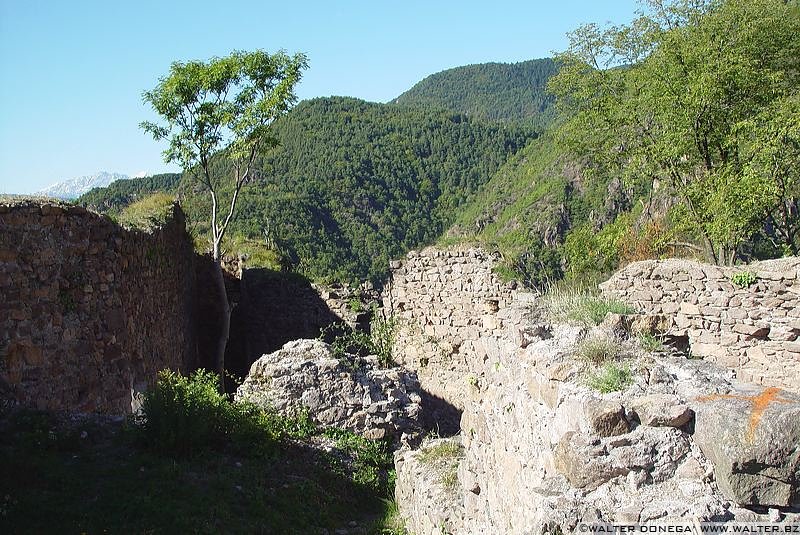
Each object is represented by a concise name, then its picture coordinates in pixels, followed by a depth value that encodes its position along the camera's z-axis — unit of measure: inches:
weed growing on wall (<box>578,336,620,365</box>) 141.4
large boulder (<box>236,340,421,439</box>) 306.5
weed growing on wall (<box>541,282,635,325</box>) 181.0
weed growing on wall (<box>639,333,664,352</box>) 154.8
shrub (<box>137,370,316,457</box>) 250.4
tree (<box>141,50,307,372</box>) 488.1
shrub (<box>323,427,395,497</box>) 273.7
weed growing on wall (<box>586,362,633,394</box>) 127.4
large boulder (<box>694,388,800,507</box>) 98.1
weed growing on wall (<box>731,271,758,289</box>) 337.4
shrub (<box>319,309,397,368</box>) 417.4
